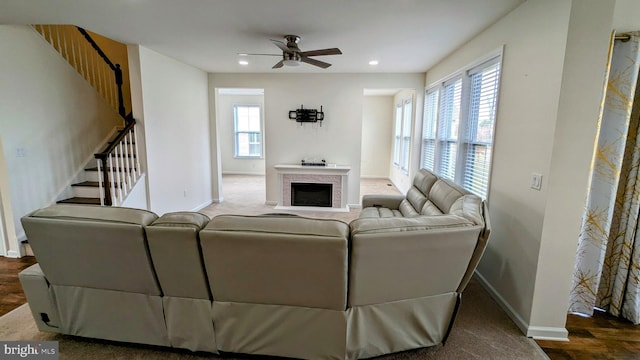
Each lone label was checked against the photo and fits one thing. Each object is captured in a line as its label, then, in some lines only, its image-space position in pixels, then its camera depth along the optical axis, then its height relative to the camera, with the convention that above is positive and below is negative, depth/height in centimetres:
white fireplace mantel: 548 -74
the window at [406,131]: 683 +24
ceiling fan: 312 +96
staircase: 359 +56
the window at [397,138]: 788 +8
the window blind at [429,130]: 482 +21
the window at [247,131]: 956 +27
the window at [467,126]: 299 +21
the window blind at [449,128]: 385 +20
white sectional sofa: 155 -80
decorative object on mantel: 566 -46
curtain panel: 204 -48
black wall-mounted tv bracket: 558 +48
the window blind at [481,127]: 292 +17
